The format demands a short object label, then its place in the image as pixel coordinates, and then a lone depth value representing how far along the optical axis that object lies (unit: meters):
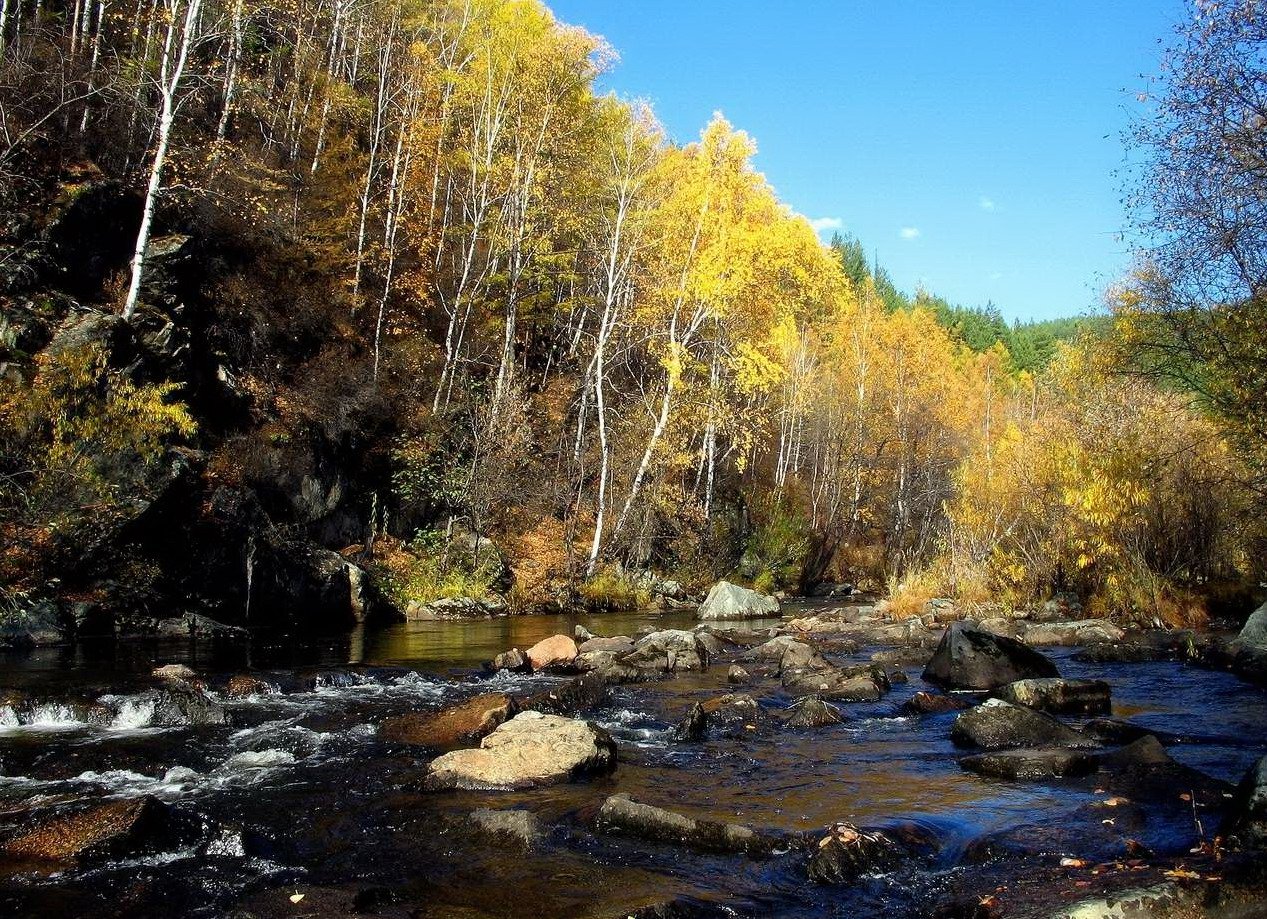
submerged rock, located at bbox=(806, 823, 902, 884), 5.58
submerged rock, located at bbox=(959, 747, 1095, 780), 7.64
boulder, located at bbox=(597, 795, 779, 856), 6.07
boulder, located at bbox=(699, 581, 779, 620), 23.97
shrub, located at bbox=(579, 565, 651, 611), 24.64
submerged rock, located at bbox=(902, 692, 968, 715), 10.91
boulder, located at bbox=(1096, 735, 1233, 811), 6.71
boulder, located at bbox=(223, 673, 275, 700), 11.41
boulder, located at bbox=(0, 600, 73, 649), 13.88
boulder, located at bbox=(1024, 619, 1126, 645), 16.56
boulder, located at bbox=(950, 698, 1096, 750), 8.73
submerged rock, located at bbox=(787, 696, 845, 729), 10.30
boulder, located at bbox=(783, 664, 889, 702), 11.90
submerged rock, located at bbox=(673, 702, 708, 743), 9.58
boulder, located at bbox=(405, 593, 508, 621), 21.66
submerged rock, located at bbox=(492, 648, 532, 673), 14.01
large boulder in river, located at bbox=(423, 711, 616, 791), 7.57
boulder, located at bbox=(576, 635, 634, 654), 15.12
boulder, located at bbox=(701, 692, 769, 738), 10.02
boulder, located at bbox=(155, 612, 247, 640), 16.19
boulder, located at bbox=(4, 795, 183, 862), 5.68
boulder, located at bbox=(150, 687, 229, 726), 9.85
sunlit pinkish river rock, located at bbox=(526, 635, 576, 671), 14.28
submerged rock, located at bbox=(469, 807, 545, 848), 6.18
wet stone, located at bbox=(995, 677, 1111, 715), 10.34
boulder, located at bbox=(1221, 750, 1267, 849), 5.27
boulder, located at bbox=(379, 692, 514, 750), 9.16
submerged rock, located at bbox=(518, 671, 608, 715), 10.91
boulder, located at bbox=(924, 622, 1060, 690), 12.16
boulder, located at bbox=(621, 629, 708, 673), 14.30
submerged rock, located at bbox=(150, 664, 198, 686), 11.64
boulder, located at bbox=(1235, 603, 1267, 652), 13.35
